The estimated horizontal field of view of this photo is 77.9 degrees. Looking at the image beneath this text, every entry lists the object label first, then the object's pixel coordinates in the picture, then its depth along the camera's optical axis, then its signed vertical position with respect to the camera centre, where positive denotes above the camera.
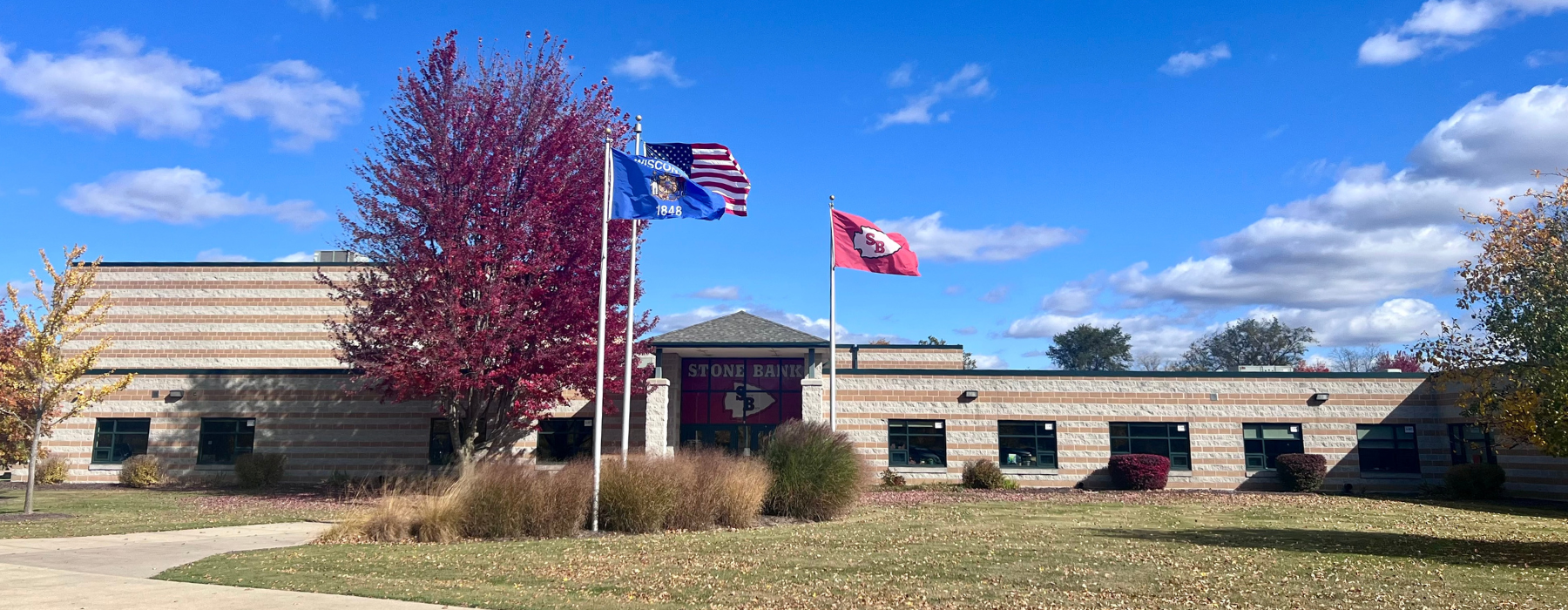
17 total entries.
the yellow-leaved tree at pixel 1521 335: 13.73 +1.81
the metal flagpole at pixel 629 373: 17.55 +1.04
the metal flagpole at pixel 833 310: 25.97 +3.28
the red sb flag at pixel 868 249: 26.03 +4.87
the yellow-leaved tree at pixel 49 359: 19.14 +1.45
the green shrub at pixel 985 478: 28.73 -1.36
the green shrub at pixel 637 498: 15.71 -1.08
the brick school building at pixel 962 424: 30.03 +0.22
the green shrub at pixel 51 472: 28.64 -1.19
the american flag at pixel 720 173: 19.52 +5.17
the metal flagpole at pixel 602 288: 15.81 +2.52
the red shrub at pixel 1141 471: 28.69 -1.16
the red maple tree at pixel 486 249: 23.09 +4.46
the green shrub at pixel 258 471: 28.39 -1.14
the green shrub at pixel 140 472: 28.02 -1.17
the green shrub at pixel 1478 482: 26.81 -1.39
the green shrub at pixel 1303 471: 28.61 -1.17
